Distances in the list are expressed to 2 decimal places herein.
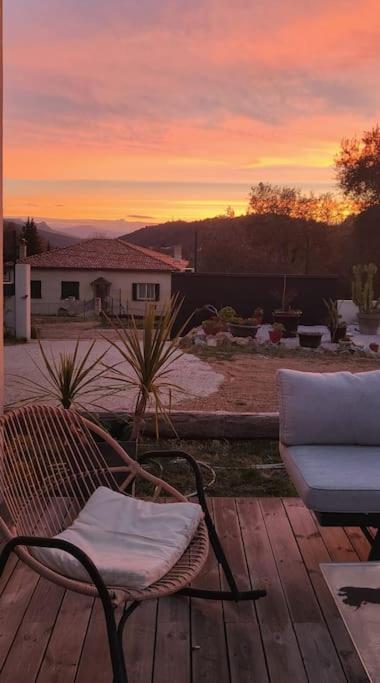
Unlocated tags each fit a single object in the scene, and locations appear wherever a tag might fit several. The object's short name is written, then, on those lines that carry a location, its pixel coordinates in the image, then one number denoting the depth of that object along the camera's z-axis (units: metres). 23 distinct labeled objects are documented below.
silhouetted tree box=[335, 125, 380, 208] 15.57
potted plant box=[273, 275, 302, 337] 12.78
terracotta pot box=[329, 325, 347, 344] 11.96
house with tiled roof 25.89
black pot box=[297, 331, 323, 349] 11.39
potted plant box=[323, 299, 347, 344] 11.98
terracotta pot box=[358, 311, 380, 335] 12.65
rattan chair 1.50
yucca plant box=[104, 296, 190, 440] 3.13
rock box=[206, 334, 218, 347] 11.50
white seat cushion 1.61
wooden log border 3.86
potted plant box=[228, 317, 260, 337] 12.12
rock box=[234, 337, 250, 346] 11.34
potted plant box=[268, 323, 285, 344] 11.80
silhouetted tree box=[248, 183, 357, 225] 19.45
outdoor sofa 2.40
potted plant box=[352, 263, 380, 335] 12.68
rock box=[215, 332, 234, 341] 11.58
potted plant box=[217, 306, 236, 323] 12.62
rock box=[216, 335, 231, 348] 11.28
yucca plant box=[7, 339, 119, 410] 3.14
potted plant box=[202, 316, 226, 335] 12.30
